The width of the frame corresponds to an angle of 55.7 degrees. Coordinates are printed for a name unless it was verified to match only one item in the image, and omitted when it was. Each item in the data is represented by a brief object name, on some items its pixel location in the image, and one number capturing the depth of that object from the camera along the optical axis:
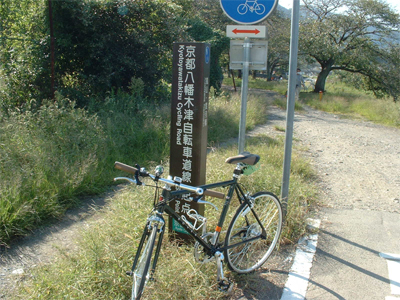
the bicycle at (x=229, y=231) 2.59
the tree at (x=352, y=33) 21.14
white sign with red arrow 4.01
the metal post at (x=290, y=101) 4.09
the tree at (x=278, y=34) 23.67
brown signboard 3.42
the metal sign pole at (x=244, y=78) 4.12
